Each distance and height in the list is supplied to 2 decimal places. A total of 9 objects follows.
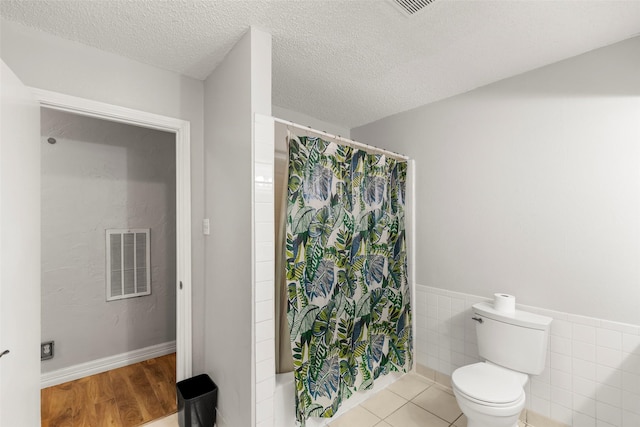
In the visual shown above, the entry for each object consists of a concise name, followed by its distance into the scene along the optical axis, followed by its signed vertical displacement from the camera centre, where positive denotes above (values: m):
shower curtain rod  1.76 +0.52
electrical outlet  2.28 -1.07
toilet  1.58 -0.99
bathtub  1.77 -1.17
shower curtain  1.74 -0.40
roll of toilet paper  1.94 -0.61
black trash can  1.75 -1.16
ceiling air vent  1.37 +0.99
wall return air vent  2.60 -0.45
